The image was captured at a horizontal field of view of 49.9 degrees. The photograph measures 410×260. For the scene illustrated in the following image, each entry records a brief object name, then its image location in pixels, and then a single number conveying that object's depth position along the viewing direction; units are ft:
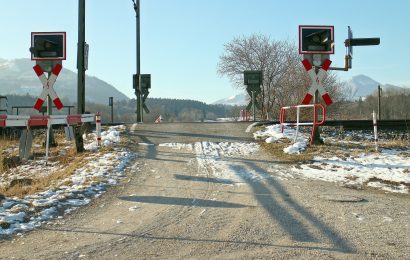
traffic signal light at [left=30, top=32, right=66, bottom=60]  39.09
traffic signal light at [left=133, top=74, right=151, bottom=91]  86.80
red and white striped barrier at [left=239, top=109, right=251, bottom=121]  102.22
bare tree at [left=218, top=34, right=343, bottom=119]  112.57
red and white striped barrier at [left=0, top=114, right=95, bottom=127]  32.91
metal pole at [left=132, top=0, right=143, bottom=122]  86.43
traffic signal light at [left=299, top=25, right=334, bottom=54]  38.99
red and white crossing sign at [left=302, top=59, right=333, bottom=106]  39.34
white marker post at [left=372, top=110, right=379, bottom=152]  37.20
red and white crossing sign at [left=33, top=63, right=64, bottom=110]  39.11
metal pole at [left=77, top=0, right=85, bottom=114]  39.78
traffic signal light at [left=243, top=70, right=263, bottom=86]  76.33
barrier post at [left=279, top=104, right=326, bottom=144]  38.25
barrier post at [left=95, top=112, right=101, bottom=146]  41.48
